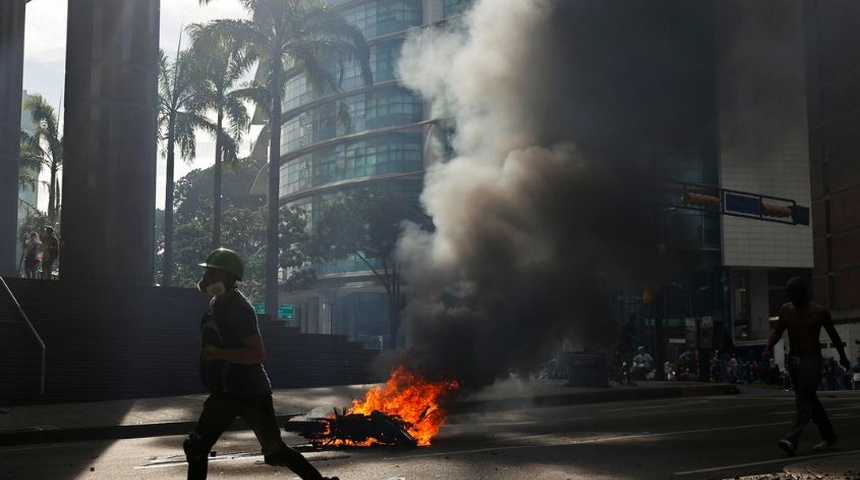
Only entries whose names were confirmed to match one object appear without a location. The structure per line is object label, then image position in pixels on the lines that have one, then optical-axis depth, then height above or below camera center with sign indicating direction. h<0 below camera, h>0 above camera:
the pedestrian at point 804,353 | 9.52 -0.05
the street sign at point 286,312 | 62.06 +2.03
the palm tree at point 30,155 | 49.62 +9.03
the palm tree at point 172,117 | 43.88 +9.70
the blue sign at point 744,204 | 32.56 +4.55
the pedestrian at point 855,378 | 29.92 -0.87
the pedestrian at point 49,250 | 25.44 +2.33
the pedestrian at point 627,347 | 22.30 +0.00
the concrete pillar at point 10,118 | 32.88 +7.22
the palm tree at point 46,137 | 49.06 +9.84
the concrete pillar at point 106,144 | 26.09 +5.02
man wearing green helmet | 6.25 -0.12
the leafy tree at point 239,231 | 54.50 +7.15
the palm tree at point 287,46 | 36.38 +10.66
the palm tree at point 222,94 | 37.88 +10.13
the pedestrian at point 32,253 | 26.03 +2.31
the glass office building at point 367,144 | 64.12 +12.83
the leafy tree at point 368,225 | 44.09 +5.27
